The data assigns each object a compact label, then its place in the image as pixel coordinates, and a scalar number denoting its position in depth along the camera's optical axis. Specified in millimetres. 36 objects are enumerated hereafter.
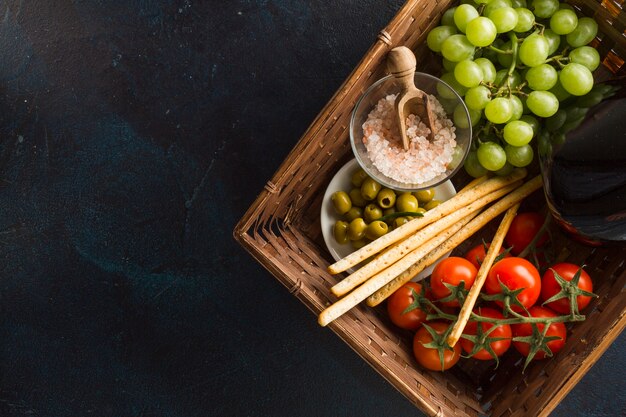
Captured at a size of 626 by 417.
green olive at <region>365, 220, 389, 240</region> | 995
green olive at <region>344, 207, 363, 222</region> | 1041
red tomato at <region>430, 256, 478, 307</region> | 952
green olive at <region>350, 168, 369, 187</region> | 1037
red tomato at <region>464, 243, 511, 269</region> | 1008
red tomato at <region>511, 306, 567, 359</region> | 953
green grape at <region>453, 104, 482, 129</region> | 966
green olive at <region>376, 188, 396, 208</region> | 1016
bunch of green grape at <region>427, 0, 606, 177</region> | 915
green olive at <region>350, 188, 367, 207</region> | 1042
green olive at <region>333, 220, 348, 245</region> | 1031
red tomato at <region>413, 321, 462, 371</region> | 971
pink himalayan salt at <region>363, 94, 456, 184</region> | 989
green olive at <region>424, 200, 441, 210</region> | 1026
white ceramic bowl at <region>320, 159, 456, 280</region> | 1045
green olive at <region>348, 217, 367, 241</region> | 1008
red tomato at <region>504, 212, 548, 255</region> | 1022
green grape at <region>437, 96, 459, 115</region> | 977
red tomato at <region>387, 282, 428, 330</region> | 991
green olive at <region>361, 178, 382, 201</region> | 1020
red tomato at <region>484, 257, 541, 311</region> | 930
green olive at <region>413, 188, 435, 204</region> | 1017
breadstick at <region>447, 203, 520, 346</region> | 924
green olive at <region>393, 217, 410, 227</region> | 1005
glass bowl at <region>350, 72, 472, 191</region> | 975
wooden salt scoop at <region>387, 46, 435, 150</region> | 908
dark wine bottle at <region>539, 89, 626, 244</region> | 876
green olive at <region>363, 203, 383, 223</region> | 1019
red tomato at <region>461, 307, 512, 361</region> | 950
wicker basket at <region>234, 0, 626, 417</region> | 916
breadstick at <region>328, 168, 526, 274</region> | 957
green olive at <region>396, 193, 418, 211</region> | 1008
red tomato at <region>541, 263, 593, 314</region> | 955
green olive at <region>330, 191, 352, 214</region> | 1031
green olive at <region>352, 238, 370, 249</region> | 1025
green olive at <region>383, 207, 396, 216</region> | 1031
